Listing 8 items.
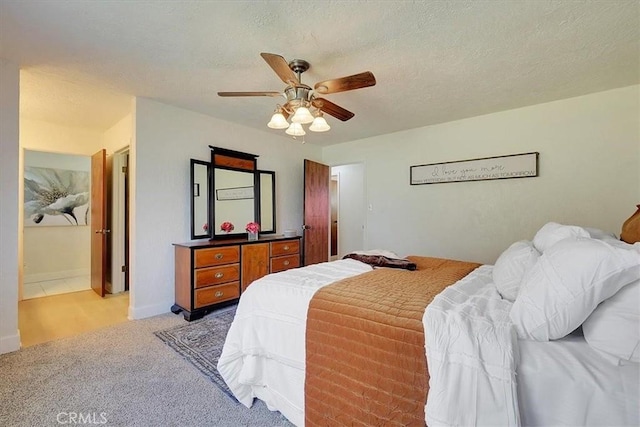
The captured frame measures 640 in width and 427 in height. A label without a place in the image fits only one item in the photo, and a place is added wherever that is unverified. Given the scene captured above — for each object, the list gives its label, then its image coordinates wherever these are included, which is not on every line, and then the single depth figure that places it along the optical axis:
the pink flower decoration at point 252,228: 3.79
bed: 0.95
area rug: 2.08
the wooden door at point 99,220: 3.83
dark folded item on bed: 2.27
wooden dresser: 3.07
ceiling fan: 1.92
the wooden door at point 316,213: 4.72
